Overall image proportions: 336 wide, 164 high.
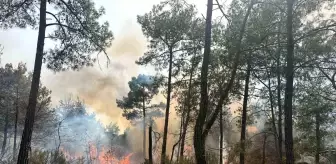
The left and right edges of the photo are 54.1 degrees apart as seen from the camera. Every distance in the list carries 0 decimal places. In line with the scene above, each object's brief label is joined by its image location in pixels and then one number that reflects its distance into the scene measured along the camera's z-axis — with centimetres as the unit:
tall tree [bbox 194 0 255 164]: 1020
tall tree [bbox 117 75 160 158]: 4028
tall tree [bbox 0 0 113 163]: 1208
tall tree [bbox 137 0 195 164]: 1938
